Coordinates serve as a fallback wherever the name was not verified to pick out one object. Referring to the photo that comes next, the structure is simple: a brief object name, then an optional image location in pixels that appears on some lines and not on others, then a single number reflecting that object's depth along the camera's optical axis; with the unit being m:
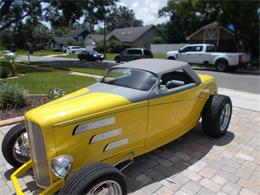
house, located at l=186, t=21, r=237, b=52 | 27.91
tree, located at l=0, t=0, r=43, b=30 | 19.25
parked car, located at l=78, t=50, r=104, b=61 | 27.11
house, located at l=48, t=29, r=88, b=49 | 65.91
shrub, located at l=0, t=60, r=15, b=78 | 11.03
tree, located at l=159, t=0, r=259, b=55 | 17.58
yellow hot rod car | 2.54
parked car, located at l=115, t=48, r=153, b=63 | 21.75
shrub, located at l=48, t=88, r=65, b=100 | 6.18
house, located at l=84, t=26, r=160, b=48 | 45.12
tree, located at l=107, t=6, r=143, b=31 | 90.39
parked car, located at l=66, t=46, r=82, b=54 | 46.33
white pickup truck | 16.23
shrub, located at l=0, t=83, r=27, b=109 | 5.69
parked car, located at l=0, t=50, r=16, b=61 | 12.02
